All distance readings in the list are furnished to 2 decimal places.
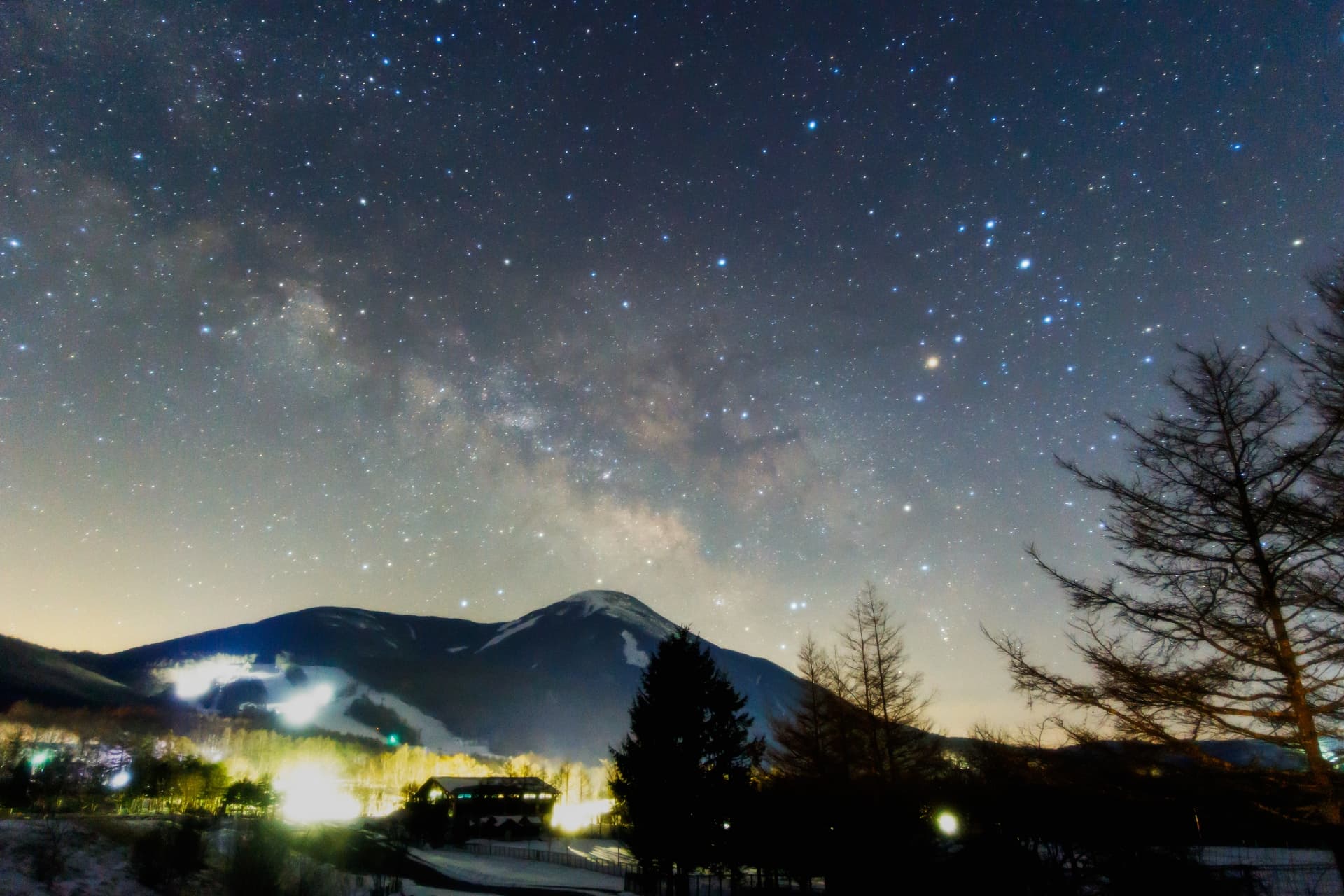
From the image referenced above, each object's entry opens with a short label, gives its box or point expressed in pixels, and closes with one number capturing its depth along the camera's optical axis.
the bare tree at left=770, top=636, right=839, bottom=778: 28.22
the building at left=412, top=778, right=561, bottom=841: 74.56
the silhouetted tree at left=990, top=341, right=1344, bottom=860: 9.17
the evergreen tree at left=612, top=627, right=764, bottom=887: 22.95
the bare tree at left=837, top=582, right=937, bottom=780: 25.12
